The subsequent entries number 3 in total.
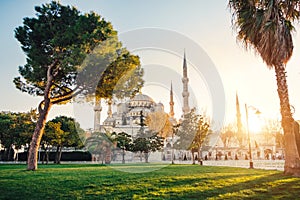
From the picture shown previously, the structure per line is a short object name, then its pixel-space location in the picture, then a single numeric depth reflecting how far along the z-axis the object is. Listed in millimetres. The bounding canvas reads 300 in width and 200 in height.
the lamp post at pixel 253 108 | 21089
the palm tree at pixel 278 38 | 11172
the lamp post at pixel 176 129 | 35972
